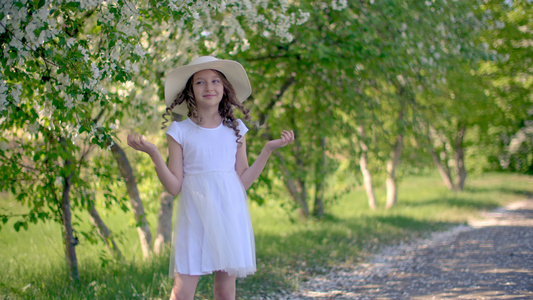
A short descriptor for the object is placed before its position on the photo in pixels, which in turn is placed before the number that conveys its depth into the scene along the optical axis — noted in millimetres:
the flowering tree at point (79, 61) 2775
